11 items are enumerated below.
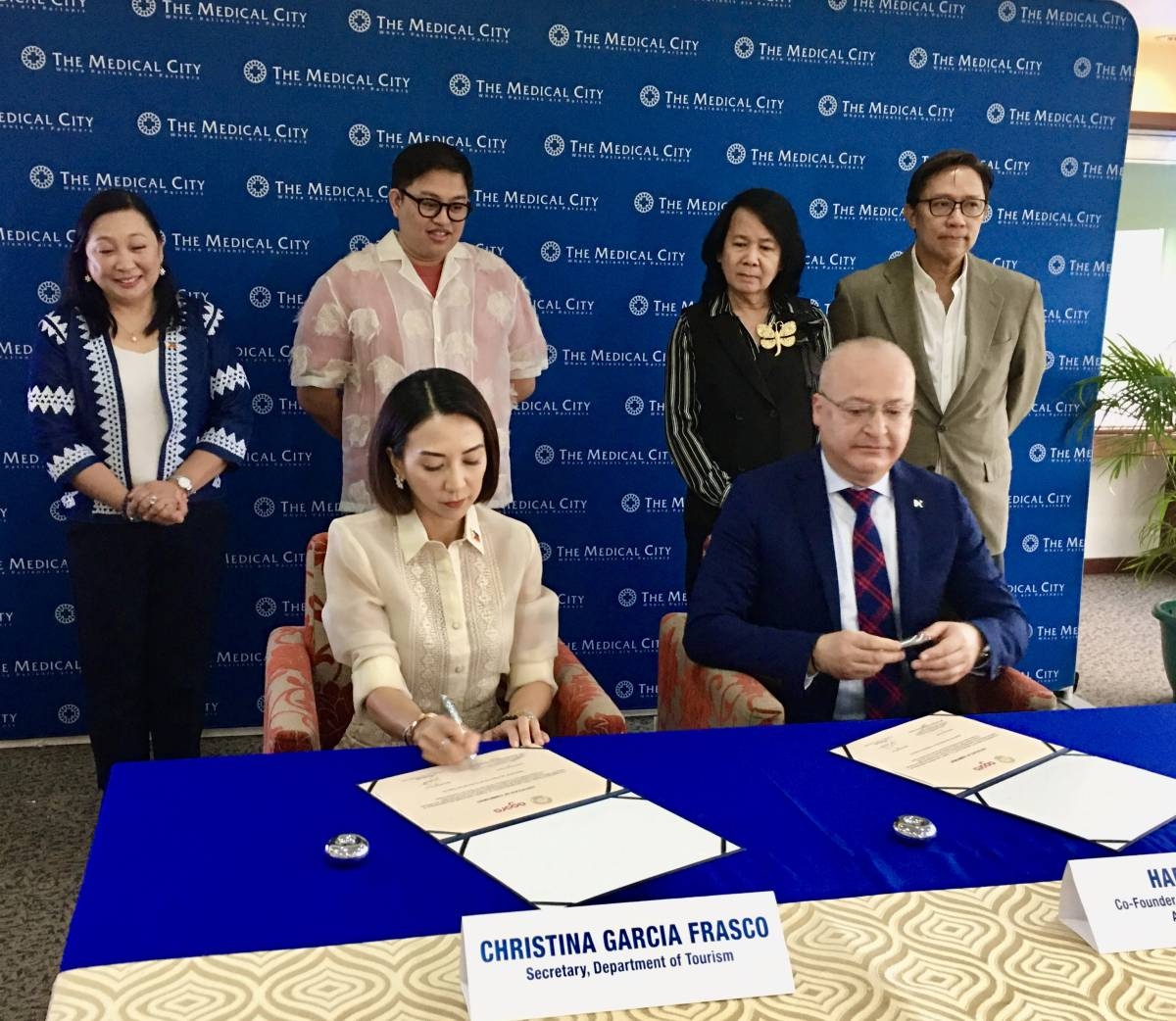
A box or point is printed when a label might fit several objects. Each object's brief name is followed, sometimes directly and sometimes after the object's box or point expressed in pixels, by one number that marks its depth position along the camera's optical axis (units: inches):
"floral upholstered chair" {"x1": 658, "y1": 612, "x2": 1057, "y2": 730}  77.7
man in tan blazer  128.6
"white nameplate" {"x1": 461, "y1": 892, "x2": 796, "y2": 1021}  39.3
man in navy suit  82.3
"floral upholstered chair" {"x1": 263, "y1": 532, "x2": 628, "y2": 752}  74.4
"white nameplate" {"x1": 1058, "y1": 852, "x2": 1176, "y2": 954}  43.7
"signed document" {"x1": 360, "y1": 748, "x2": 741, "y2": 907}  47.1
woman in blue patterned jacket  113.9
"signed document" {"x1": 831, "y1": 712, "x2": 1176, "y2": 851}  53.7
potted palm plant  167.6
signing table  40.2
